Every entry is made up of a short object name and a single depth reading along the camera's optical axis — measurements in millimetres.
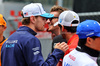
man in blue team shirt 4852
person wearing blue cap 4125
